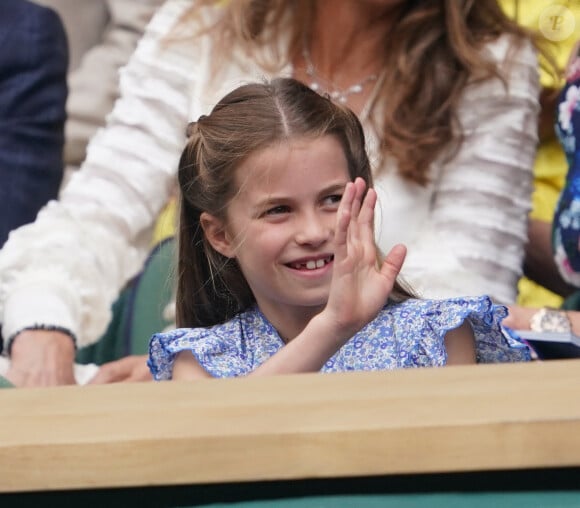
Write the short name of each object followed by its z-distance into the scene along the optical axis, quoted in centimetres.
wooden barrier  566
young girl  604
